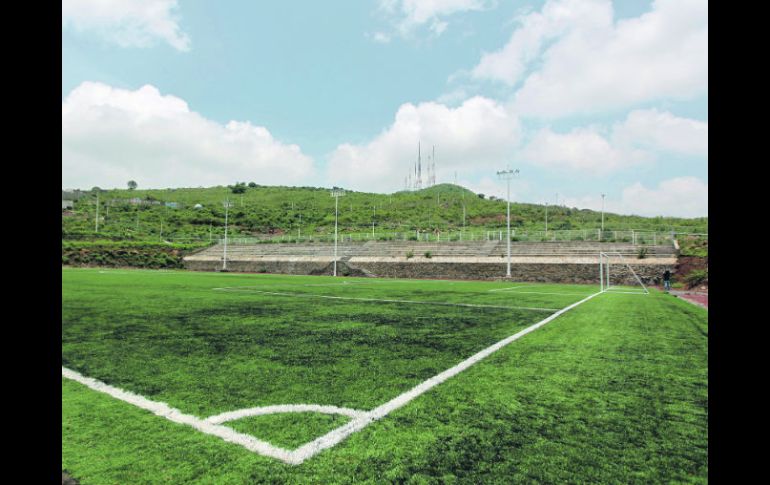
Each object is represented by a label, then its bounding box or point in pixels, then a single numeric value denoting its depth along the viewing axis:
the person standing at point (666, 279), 19.89
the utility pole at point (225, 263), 41.13
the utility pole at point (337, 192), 38.08
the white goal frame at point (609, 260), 26.84
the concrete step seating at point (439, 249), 30.47
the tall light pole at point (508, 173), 32.71
